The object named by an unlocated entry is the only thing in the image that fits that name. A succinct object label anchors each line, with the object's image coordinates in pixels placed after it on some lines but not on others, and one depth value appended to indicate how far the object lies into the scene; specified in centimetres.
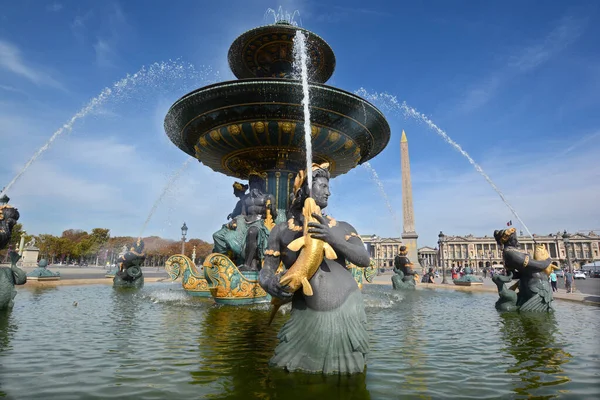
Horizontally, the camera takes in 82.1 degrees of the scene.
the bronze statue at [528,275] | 666
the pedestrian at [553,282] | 1508
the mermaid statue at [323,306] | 288
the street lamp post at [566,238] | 2213
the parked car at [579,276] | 4890
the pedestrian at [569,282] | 1490
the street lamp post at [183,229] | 2145
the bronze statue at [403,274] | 1356
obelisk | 3209
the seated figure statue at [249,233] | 870
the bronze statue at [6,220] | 571
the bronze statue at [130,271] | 1302
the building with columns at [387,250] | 12325
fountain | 788
